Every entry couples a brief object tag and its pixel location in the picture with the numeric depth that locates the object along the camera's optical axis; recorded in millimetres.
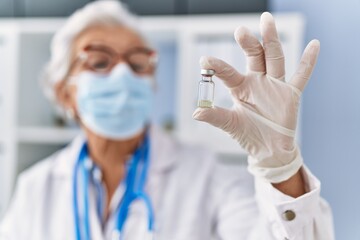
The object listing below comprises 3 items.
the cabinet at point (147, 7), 1770
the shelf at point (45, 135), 1716
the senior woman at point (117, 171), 1279
